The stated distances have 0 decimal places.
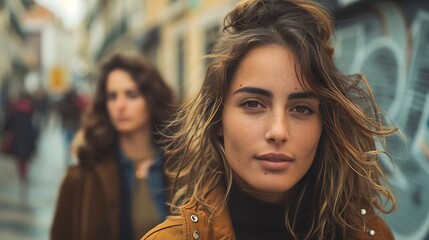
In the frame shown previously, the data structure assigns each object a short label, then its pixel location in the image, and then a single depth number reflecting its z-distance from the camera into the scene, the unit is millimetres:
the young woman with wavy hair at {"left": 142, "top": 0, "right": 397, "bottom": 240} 1448
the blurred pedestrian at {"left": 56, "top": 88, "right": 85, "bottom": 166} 10273
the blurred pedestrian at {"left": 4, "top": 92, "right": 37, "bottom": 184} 8880
